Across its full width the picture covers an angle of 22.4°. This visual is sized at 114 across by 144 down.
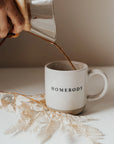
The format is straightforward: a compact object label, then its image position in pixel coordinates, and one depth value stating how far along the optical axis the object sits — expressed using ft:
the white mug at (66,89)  1.87
